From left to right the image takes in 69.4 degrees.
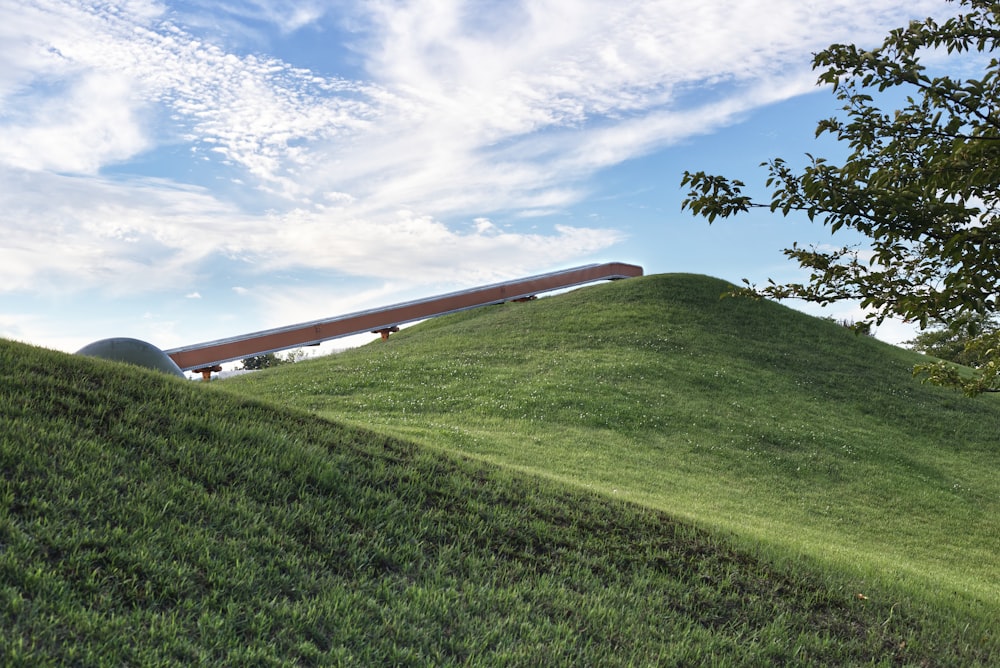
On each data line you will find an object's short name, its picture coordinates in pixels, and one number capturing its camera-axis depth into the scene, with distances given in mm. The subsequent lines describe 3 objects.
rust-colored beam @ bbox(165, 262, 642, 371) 30812
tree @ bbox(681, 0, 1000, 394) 7227
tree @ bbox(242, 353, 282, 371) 47094
